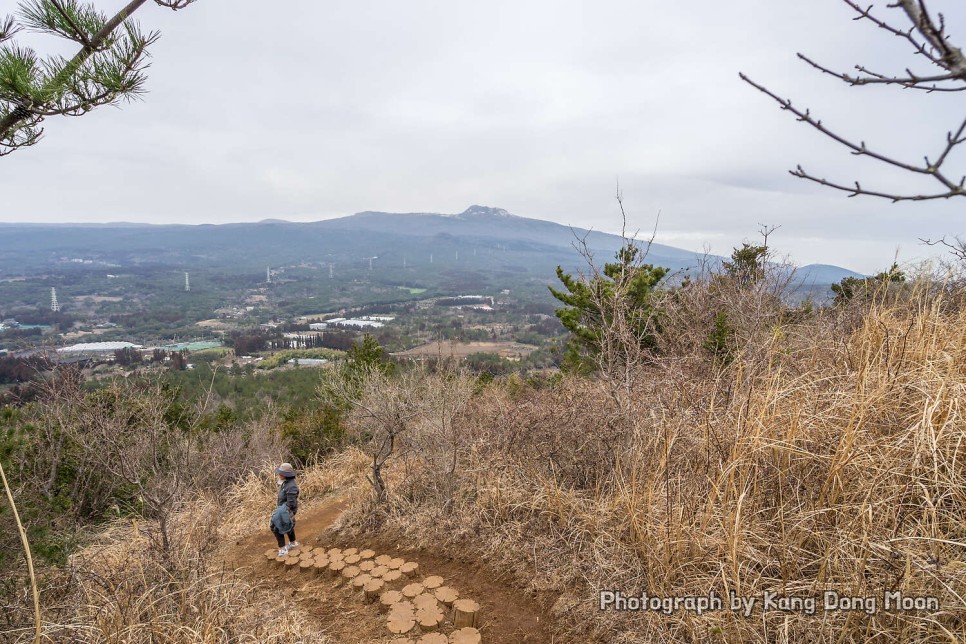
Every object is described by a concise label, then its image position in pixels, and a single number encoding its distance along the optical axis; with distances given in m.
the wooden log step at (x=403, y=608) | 3.28
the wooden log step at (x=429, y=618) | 3.15
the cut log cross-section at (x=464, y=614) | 3.19
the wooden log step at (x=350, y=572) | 4.04
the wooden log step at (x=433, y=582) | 3.63
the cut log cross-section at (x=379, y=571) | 3.94
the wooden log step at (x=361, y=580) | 3.84
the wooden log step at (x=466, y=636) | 2.97
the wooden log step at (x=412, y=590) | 3.52
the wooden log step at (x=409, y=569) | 3.95
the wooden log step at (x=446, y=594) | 3.42
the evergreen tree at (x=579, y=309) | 9.76
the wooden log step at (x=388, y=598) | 3.50
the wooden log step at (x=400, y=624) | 3.11
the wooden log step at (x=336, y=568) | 4.18
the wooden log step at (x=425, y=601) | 3.35
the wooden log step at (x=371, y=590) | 3.71
